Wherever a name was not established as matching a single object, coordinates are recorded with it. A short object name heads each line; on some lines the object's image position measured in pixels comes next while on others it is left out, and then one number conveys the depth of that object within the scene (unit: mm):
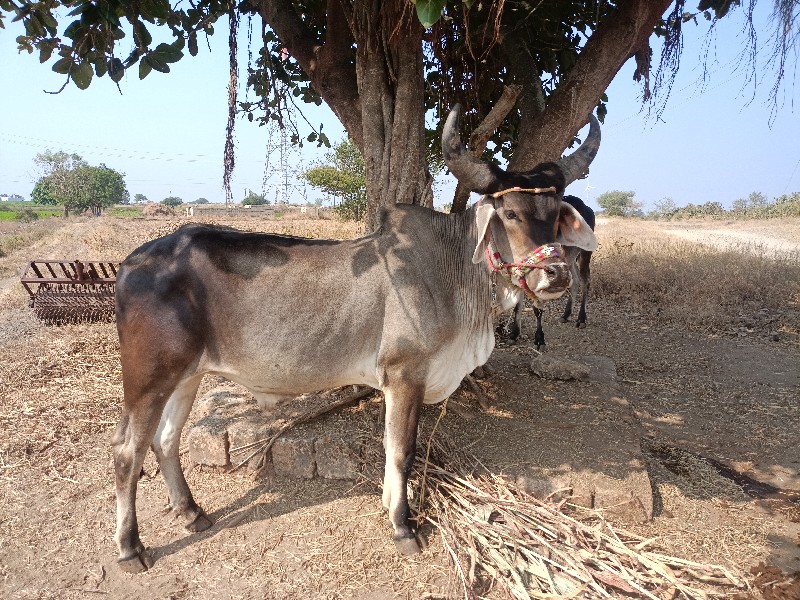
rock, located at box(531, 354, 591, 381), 5285
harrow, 8094
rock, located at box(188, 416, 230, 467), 4223
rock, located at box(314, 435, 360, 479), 4047
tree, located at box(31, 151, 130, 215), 63281
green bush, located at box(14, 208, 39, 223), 43569
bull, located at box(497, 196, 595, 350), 6789
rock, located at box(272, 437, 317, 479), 4066
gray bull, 3094
